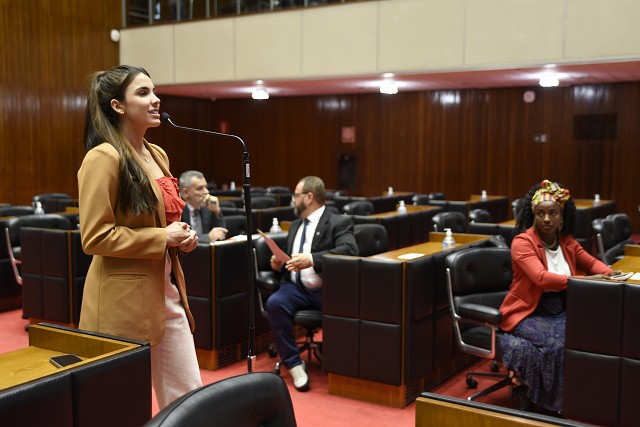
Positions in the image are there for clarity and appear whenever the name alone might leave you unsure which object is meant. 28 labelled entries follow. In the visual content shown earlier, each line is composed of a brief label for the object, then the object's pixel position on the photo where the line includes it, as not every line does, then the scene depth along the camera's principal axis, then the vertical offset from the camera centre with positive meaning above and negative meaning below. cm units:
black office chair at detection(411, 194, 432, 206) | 1030 -66
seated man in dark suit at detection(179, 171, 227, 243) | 533 -40
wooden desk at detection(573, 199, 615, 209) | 855 -64
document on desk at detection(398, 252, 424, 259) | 424 -63
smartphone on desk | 195 -59
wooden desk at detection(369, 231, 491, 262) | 431 -64
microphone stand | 260 -37
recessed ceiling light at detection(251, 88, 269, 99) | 1373 +124
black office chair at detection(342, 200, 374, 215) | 852 -66
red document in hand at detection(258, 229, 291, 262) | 409 -61
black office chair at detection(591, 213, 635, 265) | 607 -74
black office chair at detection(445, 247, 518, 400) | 391 -86
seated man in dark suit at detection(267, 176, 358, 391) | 450 -69
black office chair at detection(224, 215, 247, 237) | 660 -69
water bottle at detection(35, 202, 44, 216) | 797 -66
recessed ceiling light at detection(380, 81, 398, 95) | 1244 +126
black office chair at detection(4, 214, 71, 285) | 651 -68
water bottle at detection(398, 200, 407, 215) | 822 -65
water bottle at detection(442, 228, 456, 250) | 486 -61
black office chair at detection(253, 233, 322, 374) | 455 -102
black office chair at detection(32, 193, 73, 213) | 1012 -74
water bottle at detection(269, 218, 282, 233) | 552 -59
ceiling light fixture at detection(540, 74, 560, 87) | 1084 +121
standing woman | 205 -19
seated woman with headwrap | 371 -74
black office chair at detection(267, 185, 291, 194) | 1297 -66
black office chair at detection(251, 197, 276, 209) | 940 -65
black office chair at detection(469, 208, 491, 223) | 727 -64
